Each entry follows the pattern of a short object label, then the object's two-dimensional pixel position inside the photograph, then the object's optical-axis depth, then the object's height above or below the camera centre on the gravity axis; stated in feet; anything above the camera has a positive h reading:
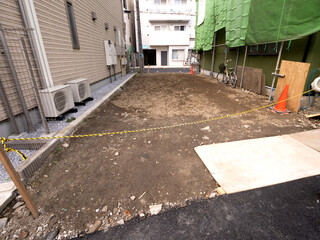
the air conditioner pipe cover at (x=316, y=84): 14.78 -2.45
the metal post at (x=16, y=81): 10.03 -1.20
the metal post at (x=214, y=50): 37.54 +1.88
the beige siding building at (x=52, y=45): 11.17 +1.61
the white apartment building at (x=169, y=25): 75.61 +15.59
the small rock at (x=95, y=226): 5.57 -5.46
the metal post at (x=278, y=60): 17.48 -0.30
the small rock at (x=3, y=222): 5.71 -5.38
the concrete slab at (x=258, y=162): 7.48 -5.26
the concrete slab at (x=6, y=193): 6.38 -5.11
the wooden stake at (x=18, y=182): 4.83 -3.62
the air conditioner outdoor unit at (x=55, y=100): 13.09 -3.07
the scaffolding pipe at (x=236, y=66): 27.82 -1.40
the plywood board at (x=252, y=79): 21.89 -2.94
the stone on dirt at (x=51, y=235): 5.32 -5.43
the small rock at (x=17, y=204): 6.48 -5.43
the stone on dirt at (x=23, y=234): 5.37 -5.43
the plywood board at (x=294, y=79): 14.05 -1.90
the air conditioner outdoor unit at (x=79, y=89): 17.30 -2.92
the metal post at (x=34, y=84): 9.85 -1.30
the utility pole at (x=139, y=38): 51.24 +6.88
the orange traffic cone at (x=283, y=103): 15.31 -4.17
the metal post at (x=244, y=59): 24.31 -0.26
